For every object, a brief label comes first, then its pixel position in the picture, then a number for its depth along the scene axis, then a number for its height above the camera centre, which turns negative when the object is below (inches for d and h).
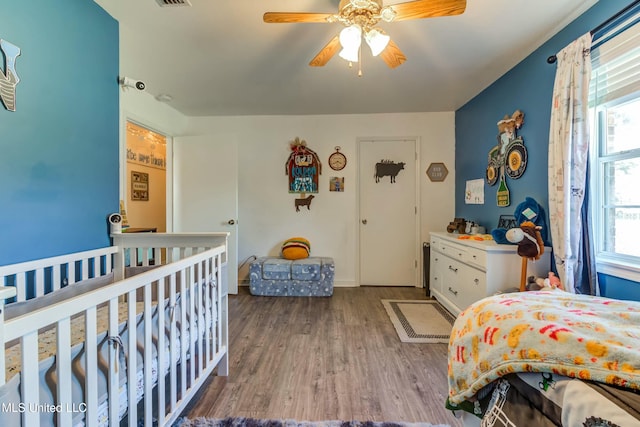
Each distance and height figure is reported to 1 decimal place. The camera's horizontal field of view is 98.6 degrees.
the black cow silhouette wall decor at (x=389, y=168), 143.6 +23.2
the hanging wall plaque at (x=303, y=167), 144.4 +23.8
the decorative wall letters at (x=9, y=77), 48.1 +24.3
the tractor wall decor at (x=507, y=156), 91.6 +20.2
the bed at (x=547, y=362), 22.9 -14.7
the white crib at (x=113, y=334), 26.1 -17.4
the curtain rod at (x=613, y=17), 56.2 +41.8
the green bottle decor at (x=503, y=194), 99.9 +6.8
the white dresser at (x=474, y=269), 82.5 -18.4
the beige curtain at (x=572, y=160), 65.4 +12.6
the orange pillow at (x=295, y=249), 136.0 -18.1
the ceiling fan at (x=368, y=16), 54.3 +40.8
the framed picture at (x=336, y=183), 145.0 +15.5
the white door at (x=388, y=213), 144.1 -0.3
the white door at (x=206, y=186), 135.2 +13.2
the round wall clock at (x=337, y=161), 145.0 +27.2
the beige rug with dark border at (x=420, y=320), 88.5 -39.7
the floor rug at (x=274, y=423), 52.2 -40.3
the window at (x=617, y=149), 59.9 +15.0
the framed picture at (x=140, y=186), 162.7 +16.5
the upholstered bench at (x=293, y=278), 128.9 -31.0
